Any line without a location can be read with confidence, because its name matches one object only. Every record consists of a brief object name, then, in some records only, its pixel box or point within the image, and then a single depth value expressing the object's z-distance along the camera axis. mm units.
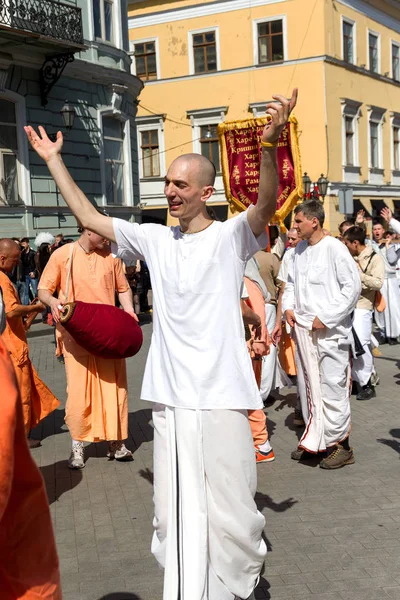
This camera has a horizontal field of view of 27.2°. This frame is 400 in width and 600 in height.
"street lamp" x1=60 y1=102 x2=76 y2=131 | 19438
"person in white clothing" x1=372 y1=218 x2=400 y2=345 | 13598
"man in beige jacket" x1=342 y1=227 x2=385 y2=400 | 9078
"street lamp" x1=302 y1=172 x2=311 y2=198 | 29834
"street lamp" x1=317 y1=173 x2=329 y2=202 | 31438
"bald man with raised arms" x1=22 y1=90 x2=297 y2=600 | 3545
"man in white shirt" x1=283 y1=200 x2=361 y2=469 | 6160
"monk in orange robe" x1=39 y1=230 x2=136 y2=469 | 6504
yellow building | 34531
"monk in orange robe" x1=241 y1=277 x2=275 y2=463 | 6235
